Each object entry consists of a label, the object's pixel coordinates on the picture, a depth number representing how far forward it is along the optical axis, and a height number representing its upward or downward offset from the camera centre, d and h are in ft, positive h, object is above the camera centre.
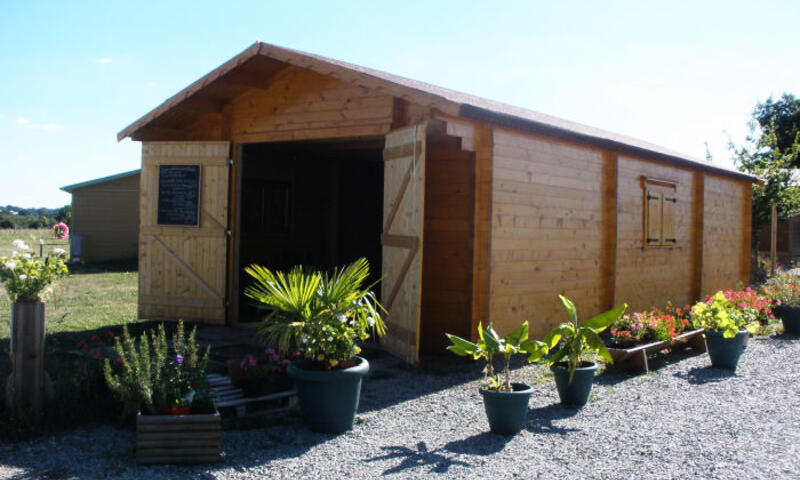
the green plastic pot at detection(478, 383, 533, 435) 14.97 -3.66
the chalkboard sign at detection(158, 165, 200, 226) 29.48 +2.41
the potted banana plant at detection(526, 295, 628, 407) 17.24 -2.74
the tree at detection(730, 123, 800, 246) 56.75 +6.97
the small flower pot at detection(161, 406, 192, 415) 13.60 -3.51
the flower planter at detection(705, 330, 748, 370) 23.08 -3.25
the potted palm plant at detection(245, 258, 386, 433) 14.96 -2.02
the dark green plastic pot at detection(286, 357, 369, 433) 14.88 -3.43
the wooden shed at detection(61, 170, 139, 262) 66.33 +2.90
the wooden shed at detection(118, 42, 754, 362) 23.70 +2.36
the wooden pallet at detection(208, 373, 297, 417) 16.28 -3.96
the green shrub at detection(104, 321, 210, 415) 13.80 -2.99
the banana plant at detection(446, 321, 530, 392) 15.74 -2.33
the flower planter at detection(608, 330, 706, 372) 21.58 -3.34
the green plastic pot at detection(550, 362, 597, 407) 17.61 -3.58
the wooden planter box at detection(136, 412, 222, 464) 12.95 -3.93
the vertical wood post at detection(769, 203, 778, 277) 51.39 +1.24
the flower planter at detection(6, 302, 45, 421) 14.44 -2.78
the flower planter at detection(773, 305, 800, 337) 31.12 -2.87
